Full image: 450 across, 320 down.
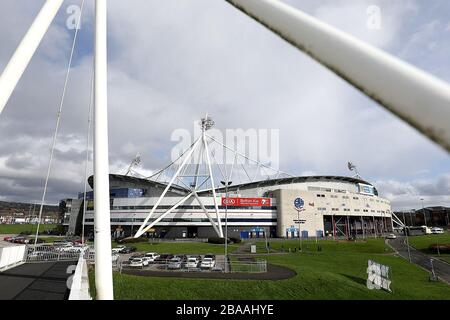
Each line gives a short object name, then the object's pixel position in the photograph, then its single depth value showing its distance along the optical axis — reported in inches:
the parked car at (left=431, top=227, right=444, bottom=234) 4384.8
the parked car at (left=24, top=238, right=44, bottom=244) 2812.5
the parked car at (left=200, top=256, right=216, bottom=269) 1337.6
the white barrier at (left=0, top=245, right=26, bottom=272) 1082.8
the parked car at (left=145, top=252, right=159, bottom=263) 1518.2
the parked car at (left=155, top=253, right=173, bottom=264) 1506.9
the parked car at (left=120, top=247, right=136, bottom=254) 2114.9
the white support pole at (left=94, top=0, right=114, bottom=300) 406.0
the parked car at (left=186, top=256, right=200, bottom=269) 1350.9
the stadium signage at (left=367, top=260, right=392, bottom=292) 1170.6
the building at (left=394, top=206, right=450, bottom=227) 6190.9
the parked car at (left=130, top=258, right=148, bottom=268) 1378.0
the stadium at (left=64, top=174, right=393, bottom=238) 3752.5
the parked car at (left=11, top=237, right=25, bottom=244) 2821.1
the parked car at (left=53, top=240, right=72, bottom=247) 2300.0
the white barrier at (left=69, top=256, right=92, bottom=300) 459.4
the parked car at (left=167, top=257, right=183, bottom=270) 1359.5
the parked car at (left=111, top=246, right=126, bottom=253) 1959.9
